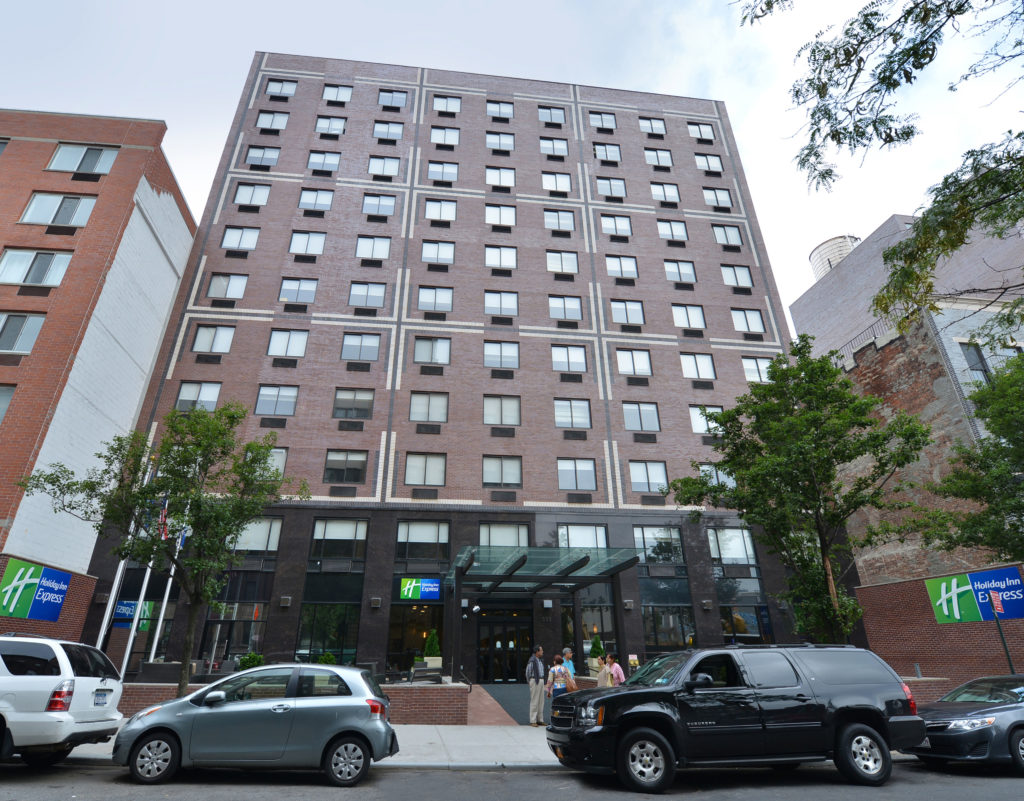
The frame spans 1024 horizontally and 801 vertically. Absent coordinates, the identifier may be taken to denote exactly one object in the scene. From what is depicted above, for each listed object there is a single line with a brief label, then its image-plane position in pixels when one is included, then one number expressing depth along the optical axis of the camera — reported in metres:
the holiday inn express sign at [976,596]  17.28
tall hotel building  24.69
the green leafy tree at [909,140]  6.34
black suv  8.38
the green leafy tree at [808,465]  15.09
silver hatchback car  8.34
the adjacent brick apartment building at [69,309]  19.75
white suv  8.06
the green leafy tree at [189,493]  14.38
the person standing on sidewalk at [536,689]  15.15
